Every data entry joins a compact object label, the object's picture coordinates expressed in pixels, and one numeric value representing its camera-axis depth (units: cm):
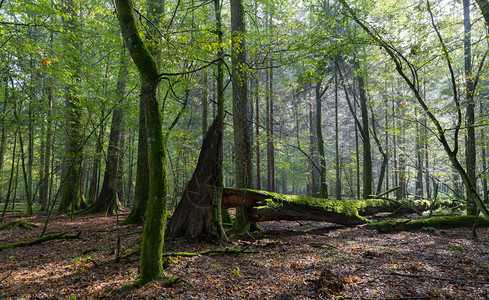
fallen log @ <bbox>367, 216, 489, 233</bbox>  745
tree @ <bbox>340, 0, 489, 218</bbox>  503
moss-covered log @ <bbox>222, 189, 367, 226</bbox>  647
